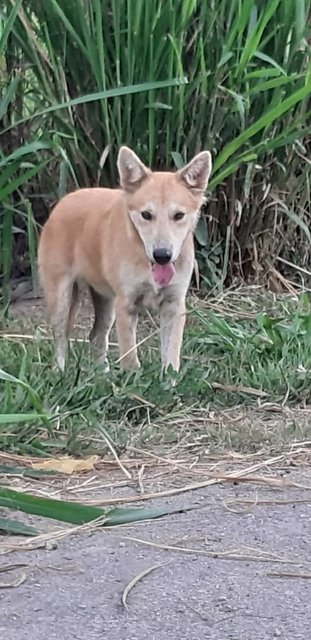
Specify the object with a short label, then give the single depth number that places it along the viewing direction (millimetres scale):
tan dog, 6152
